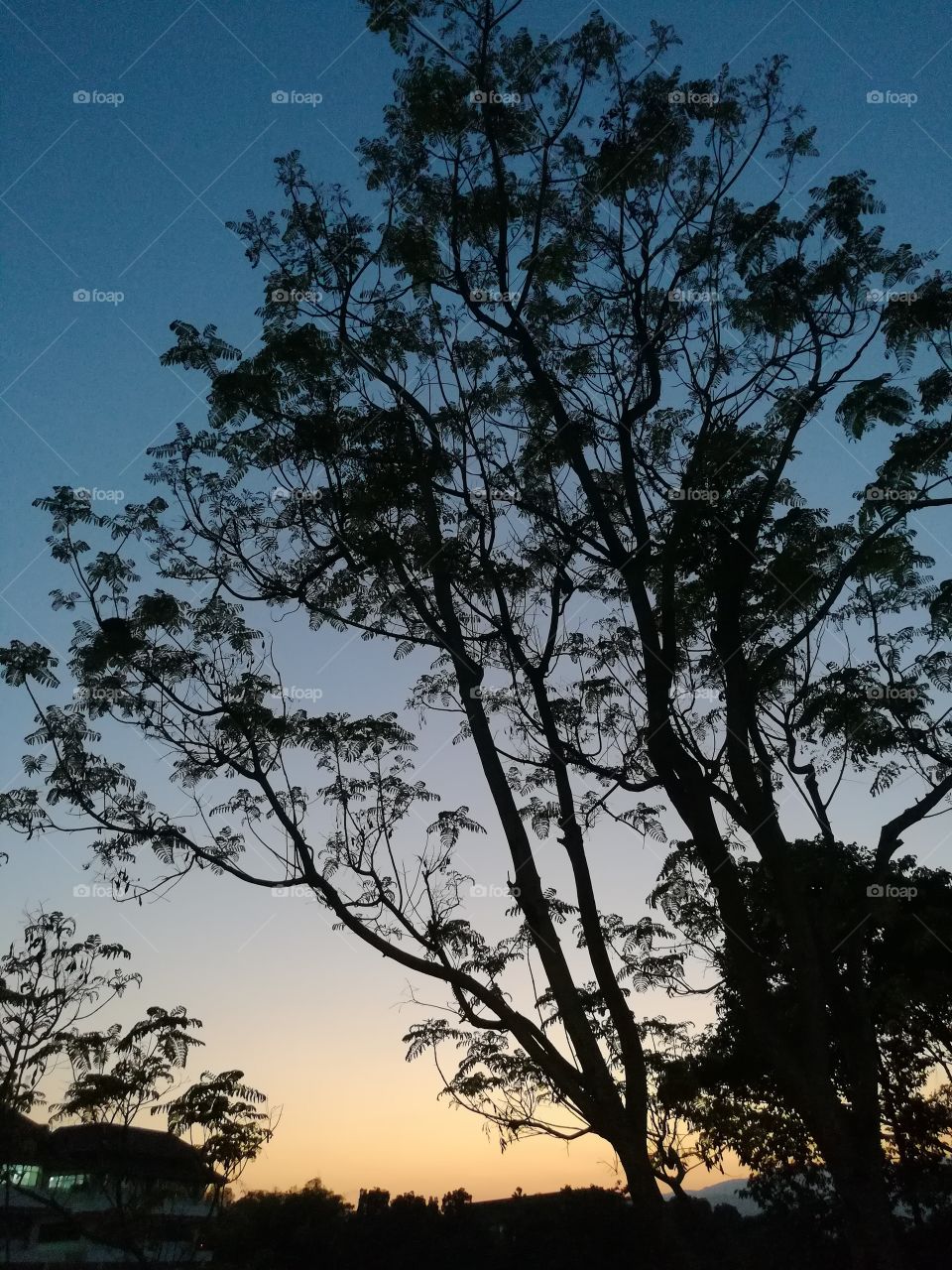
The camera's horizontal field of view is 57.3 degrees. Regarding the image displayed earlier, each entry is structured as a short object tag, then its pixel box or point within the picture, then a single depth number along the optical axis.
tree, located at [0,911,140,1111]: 13.05
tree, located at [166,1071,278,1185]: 13.81
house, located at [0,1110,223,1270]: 13.26
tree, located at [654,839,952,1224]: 11.10
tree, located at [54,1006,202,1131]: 13.18
